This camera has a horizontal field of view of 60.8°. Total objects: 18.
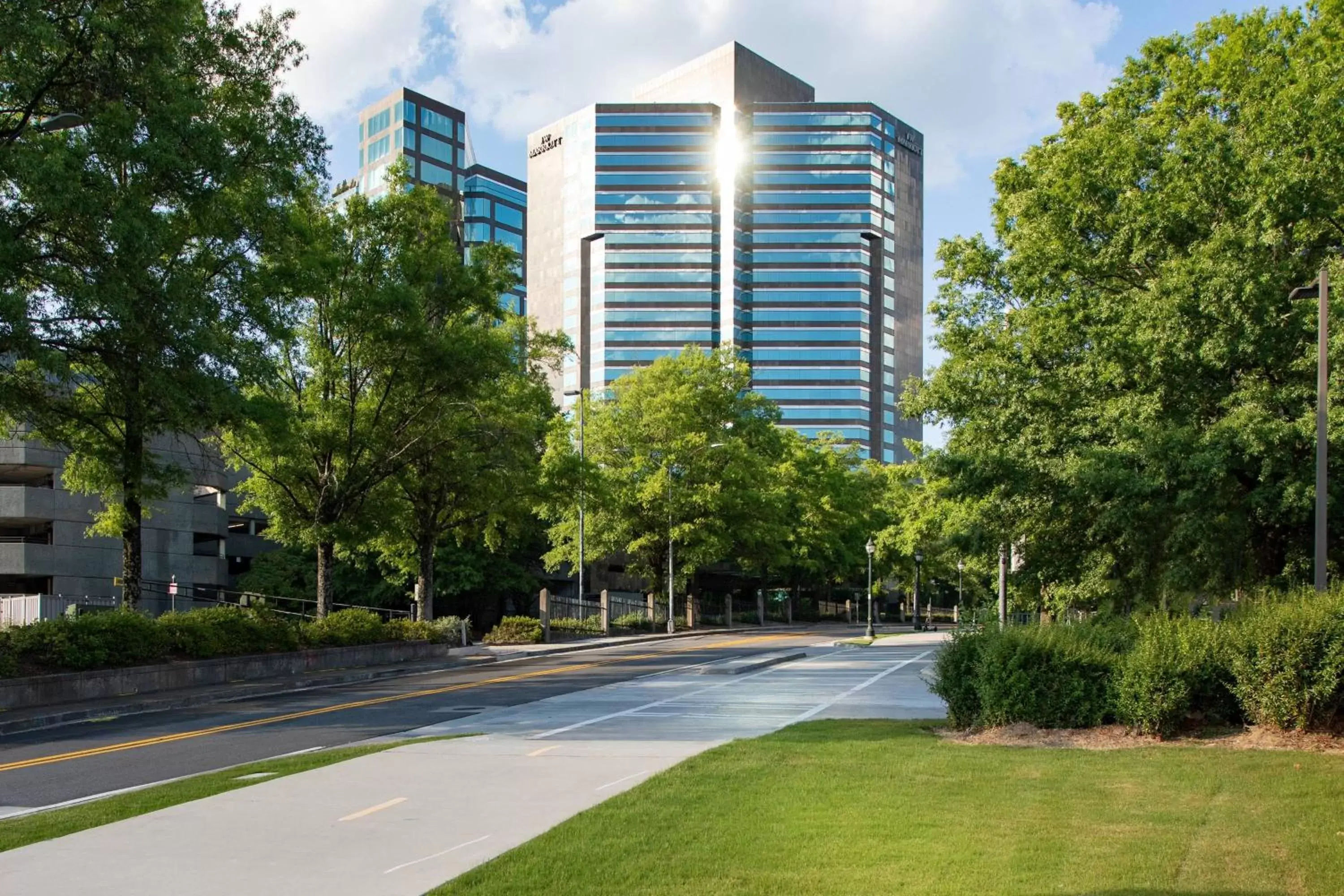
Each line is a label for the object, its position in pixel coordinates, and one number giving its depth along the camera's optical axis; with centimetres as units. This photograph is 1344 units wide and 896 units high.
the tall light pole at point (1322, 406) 1739
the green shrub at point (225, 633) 2456
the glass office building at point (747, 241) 14962
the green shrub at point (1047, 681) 1391
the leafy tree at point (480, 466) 3503
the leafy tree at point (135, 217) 1923
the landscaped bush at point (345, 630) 2953
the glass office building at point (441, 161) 11669
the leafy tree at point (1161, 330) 2252
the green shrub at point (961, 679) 1452
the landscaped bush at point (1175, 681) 1327
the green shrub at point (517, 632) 4244
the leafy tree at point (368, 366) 3156
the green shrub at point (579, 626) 4800
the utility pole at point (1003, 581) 2870
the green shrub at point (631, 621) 5431
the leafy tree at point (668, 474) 5844
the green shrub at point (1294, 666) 1274
